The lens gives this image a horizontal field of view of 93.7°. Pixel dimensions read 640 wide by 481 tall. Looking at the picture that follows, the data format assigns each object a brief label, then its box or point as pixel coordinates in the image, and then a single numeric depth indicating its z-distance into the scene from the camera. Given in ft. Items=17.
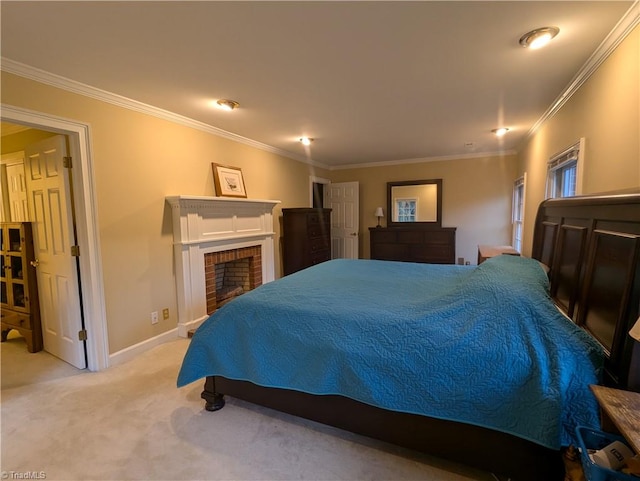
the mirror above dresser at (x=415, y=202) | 18.78
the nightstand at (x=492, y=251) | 12.96
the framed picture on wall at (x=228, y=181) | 12.18
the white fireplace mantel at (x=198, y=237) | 10.46
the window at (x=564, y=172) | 7.74
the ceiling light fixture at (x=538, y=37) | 5.61
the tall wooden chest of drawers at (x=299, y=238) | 16.25
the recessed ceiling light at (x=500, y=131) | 12.43
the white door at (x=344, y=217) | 20.38
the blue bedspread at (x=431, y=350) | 4.05
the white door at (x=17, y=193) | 9.75
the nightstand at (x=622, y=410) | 2.73
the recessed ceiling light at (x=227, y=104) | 9.06
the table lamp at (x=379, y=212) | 19.64
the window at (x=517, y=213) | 15.21
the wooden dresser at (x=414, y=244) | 17.76
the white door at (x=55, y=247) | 8.29
